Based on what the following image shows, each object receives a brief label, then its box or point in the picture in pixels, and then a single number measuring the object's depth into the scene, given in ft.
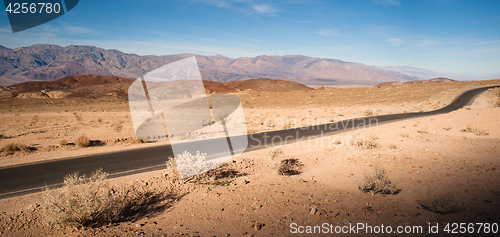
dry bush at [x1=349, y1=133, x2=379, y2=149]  30.13
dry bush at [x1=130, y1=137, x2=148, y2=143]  44.57
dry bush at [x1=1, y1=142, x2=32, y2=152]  36.91
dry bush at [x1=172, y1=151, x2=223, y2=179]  21.56
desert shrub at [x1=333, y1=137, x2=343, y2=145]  35.02
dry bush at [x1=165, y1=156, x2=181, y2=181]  21.67
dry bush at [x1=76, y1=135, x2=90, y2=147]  40.83
